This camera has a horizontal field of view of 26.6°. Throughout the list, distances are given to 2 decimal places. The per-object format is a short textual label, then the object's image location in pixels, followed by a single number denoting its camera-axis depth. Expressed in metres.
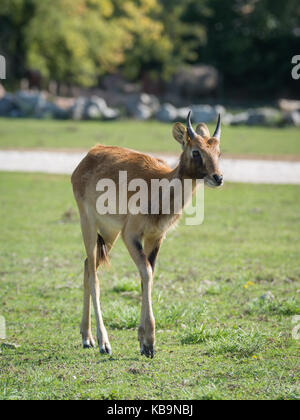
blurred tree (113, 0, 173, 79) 53.66
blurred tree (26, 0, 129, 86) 44.34
